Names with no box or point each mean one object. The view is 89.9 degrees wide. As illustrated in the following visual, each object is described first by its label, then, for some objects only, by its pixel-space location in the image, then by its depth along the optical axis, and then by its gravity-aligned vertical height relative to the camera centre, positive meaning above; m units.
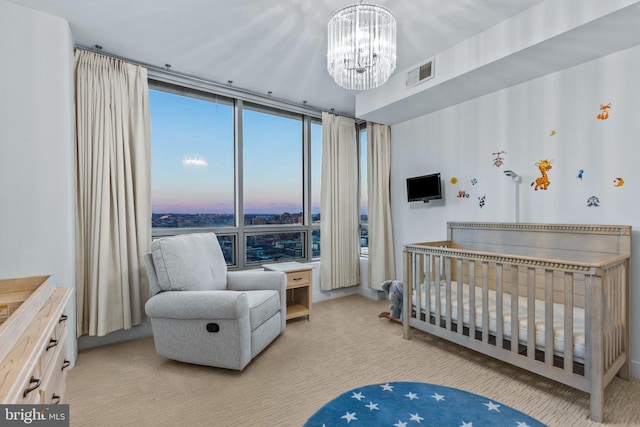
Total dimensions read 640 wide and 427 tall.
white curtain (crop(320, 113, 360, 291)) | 3.98 +0.08
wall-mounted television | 3.35 +0.25
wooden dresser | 0.77 -0.36
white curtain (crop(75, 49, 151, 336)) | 2.54 +0.19
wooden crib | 1.77 -0.65
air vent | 2.80 +1.24
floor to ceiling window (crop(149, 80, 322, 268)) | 3.20 +0.45
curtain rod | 2.88 +1.31
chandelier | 1.79 +0.99
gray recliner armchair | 2.19 -0.70
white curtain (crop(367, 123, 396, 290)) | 4.01 +0.03
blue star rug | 1.72 -1.13
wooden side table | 3.20 -0.74
